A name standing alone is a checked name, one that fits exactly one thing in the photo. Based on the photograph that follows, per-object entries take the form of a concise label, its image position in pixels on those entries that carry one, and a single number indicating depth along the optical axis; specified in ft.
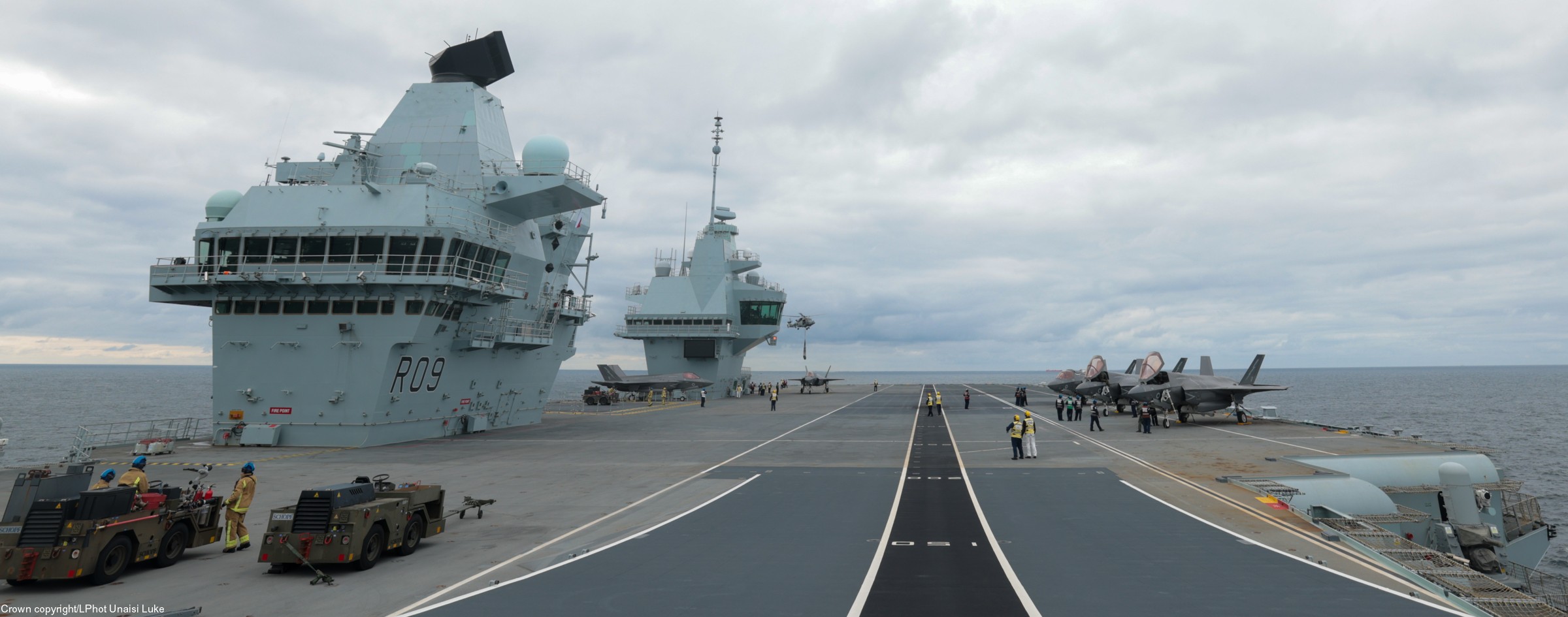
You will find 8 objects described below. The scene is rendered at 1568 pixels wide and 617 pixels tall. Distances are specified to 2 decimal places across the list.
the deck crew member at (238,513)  41.50
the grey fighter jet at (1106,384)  154.92
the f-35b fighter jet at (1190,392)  127.13
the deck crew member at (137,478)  37.70
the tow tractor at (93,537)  33.22
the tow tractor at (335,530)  36.32
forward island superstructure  98.58
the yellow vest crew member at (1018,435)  83.97
